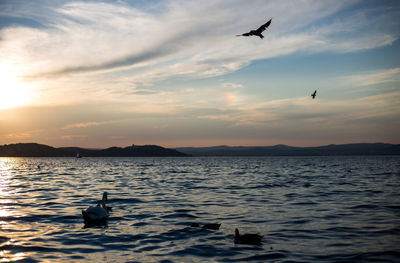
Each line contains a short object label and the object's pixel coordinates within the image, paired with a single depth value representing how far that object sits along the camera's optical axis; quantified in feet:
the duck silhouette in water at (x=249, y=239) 43.01
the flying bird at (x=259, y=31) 61.39
